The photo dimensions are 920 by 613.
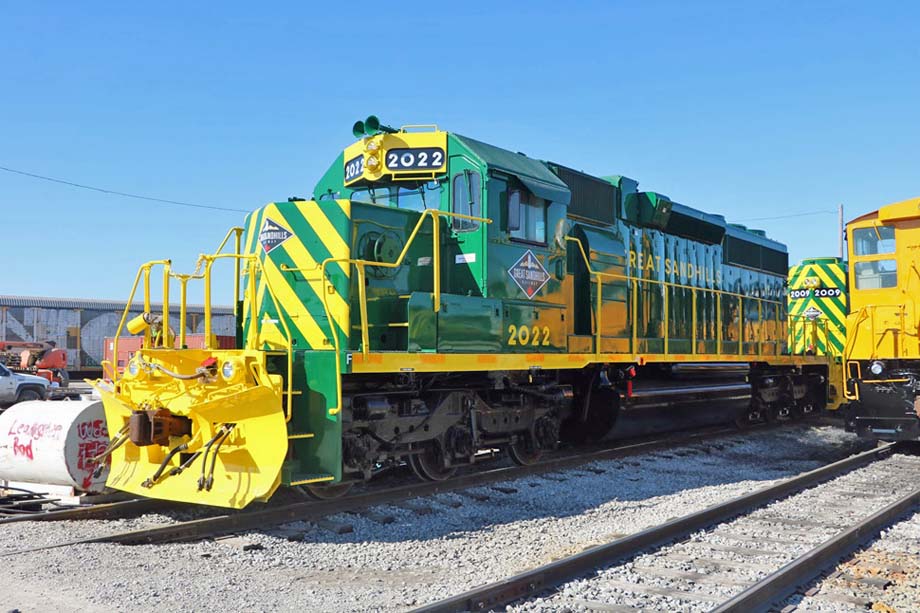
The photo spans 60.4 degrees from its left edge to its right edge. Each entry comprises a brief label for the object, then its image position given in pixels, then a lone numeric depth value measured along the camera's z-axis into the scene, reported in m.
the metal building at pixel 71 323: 28.77
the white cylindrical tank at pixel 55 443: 6.64
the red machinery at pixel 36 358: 24.03
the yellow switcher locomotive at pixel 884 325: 10.10
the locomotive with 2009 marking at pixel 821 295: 16.70
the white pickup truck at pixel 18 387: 19.28
